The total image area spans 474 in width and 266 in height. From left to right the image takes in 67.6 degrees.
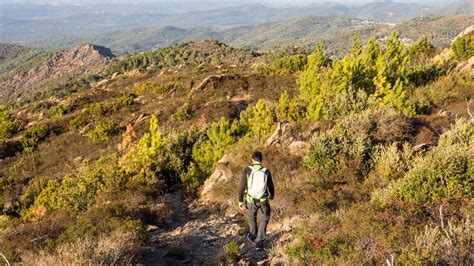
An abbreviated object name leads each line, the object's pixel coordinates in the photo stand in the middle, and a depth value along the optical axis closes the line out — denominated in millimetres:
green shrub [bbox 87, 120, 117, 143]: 29734
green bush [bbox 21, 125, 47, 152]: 31092
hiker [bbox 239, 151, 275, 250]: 7758
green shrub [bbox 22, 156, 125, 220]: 12922
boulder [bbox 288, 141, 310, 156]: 12469
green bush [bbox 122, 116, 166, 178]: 14281
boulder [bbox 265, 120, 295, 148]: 13094
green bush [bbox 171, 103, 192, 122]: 29766
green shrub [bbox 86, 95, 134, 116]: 38219
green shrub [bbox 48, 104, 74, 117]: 41594
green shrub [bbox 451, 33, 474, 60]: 30906
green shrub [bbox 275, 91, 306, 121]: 17484
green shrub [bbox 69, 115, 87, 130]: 34969
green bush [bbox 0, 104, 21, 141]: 34531
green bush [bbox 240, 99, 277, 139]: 15878
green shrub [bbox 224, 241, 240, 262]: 7520
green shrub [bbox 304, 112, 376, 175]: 11172
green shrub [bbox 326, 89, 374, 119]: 16469
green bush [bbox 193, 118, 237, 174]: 14867
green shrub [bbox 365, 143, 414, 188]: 10016
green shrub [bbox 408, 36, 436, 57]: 39972
